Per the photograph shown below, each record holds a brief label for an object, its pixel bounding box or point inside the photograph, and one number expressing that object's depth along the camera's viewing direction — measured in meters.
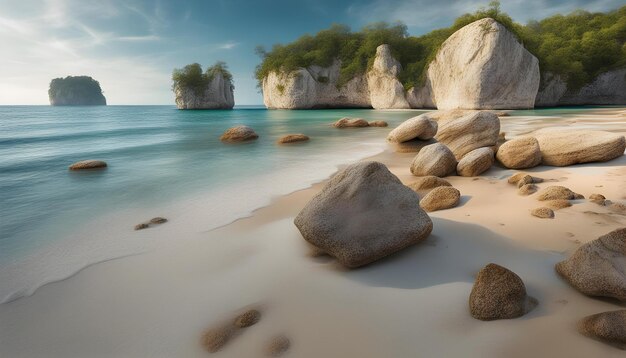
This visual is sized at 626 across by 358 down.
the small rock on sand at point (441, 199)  4.55
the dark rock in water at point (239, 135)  15.62
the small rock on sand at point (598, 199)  4.10
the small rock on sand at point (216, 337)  2.30
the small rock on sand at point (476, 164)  6.22
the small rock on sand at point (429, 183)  5.60
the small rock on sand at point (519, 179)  5.28
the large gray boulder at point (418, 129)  11.16
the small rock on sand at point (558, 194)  4.30
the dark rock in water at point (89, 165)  9.56
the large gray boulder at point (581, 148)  6.20
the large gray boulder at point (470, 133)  8.17
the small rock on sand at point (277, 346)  2.18
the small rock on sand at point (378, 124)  21.03
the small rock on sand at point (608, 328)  1.93
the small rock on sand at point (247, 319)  2.48
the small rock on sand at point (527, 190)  4.78
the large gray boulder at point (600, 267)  2.31
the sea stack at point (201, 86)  69.44
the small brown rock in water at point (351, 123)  21.08
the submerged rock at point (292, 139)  14.33
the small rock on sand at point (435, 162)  6.39
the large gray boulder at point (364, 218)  3.19
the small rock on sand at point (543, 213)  3.81
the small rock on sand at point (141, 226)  4.73
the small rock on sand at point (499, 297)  2.27
